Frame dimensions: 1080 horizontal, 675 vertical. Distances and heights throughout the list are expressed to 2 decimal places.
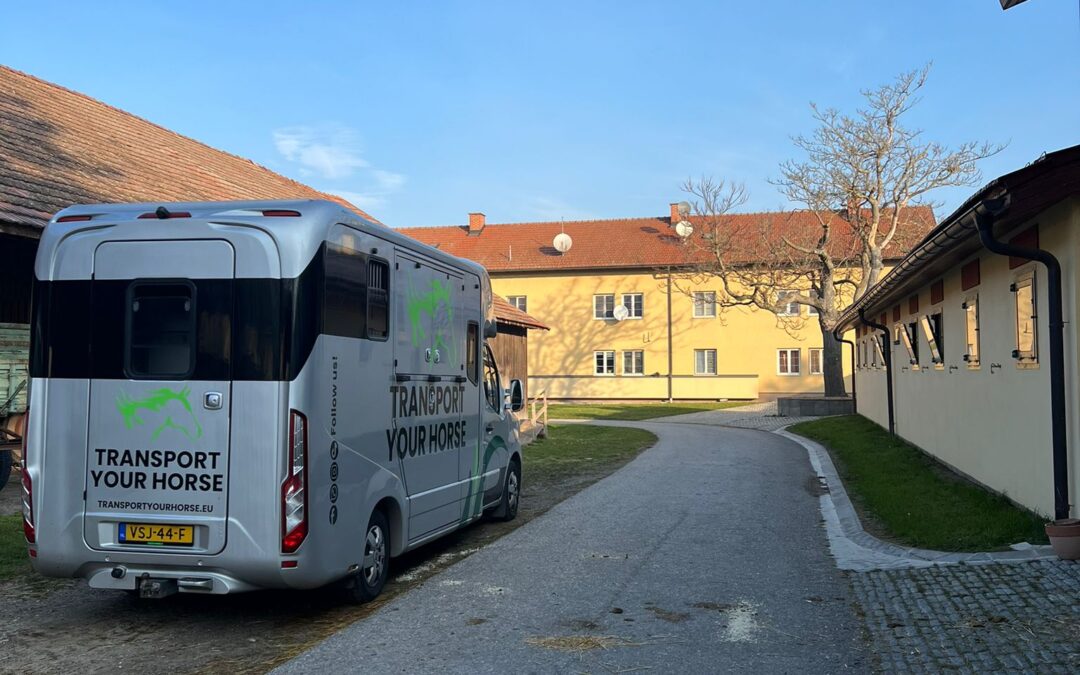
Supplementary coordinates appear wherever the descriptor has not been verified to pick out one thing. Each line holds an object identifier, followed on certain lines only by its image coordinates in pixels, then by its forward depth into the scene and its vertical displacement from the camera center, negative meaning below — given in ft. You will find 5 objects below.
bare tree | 102.32 +17.14
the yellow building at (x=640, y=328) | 146.41 +8.59
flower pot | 23.02 -3.98
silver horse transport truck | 19.11 -0.40
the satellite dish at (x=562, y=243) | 158.40 +23.80
